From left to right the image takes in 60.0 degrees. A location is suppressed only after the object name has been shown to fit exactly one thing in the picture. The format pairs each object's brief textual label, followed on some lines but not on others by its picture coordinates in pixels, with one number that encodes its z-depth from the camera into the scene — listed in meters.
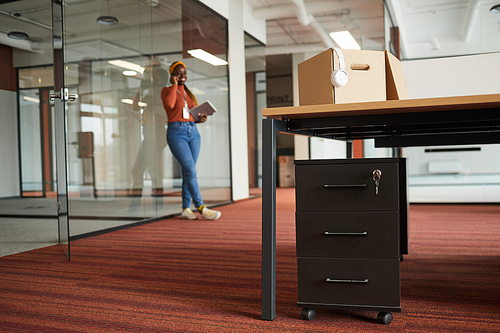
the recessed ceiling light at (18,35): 3.14
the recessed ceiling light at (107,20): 3.61
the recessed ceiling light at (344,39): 6.87
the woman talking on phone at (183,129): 3.82
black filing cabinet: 1.37
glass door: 2.56
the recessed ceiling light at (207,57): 4.95
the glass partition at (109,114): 3.44
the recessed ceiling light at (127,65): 3.75
